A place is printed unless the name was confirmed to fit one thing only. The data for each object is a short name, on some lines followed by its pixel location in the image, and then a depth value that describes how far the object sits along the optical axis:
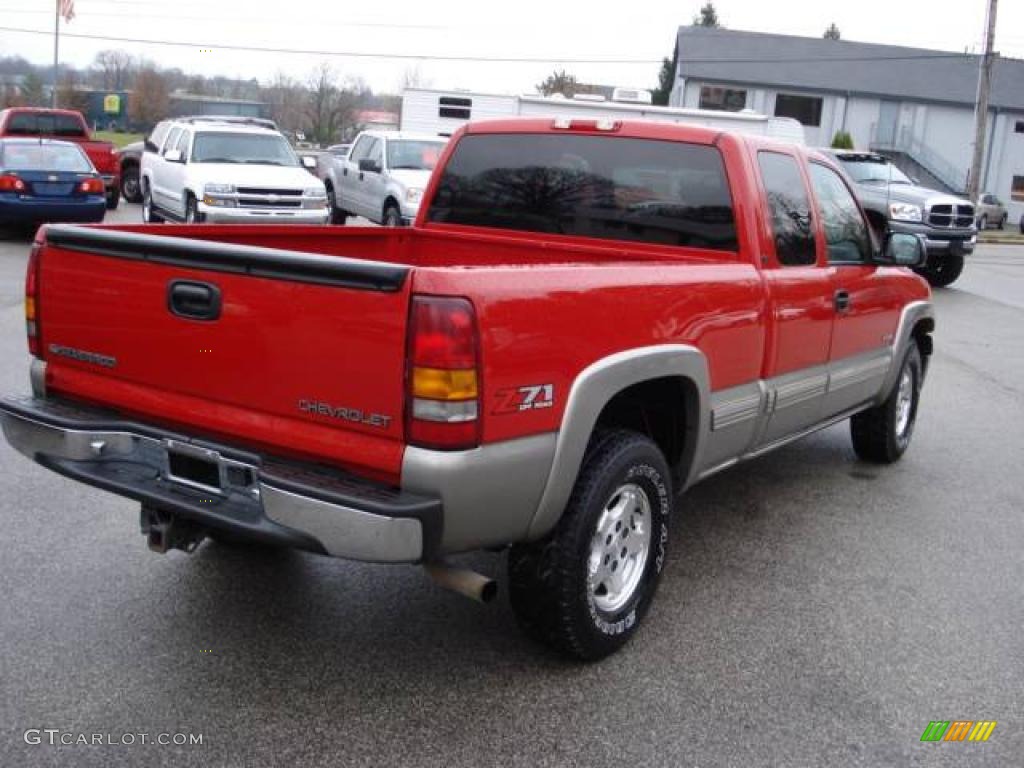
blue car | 16.50
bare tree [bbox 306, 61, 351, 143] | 75.25
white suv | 16.30
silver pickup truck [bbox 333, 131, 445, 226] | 17.22
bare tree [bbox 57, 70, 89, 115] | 62.69
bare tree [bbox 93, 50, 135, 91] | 67.44
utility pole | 31.67
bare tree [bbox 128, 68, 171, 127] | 70.44
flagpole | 36.44
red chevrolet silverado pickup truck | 3.13
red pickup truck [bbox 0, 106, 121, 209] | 22.00
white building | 52.00
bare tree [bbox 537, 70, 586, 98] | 71.25
